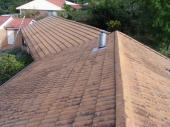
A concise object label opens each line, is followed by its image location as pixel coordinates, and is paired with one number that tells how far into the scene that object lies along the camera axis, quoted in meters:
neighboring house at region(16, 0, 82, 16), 40.06
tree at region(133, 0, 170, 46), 18.55
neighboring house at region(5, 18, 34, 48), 26.96
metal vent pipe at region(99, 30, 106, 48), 8.10
